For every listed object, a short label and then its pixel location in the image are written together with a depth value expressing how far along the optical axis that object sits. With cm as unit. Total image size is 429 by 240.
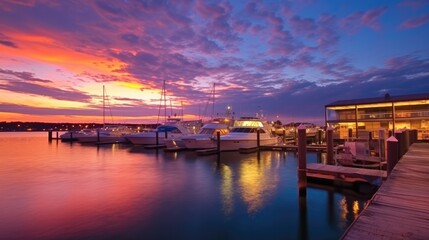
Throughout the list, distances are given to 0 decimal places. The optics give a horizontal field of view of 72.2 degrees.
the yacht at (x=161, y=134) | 4516
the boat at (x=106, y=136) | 5509
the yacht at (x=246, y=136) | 3331
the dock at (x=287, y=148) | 3032
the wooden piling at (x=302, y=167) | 1279
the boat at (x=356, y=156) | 1744
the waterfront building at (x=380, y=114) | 3089
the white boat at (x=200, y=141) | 3494
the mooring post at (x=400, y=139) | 1317
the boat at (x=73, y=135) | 6228
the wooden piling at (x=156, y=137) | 4293
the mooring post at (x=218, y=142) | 3180
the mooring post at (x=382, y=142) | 1773
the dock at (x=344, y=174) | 1323
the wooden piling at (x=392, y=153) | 1057
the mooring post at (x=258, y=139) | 3456
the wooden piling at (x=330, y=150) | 1840
